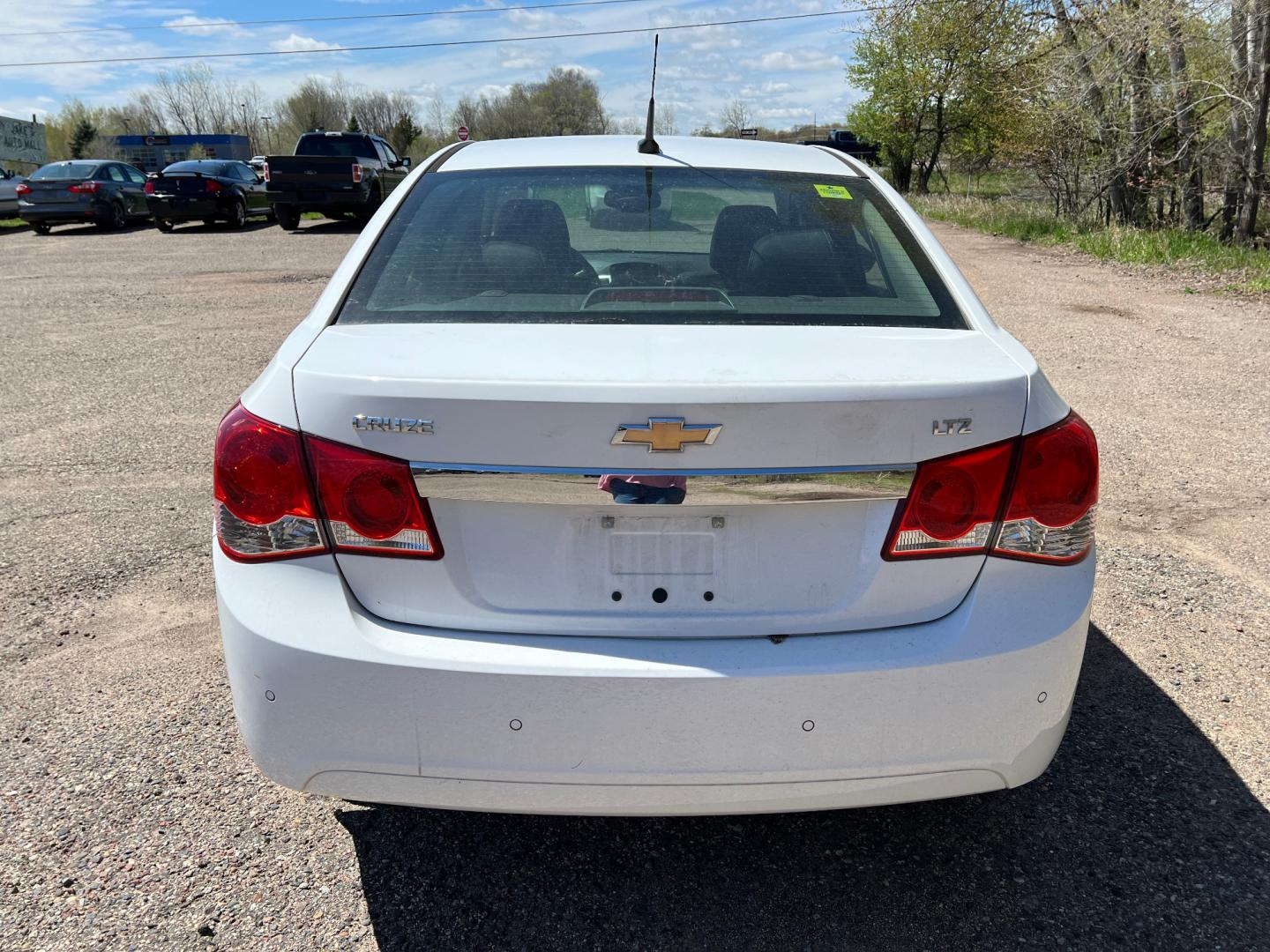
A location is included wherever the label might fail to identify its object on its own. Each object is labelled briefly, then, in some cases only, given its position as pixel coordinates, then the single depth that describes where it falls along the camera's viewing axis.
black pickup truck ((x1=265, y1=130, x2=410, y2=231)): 19.72
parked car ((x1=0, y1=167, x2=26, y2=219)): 23.89
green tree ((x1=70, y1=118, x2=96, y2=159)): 70.56
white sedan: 1.87
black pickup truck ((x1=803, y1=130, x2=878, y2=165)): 36.62
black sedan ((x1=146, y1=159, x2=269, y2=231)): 21.30
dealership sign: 46.19
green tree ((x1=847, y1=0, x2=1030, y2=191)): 20.67
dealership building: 78.56
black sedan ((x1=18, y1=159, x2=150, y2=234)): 21.50
